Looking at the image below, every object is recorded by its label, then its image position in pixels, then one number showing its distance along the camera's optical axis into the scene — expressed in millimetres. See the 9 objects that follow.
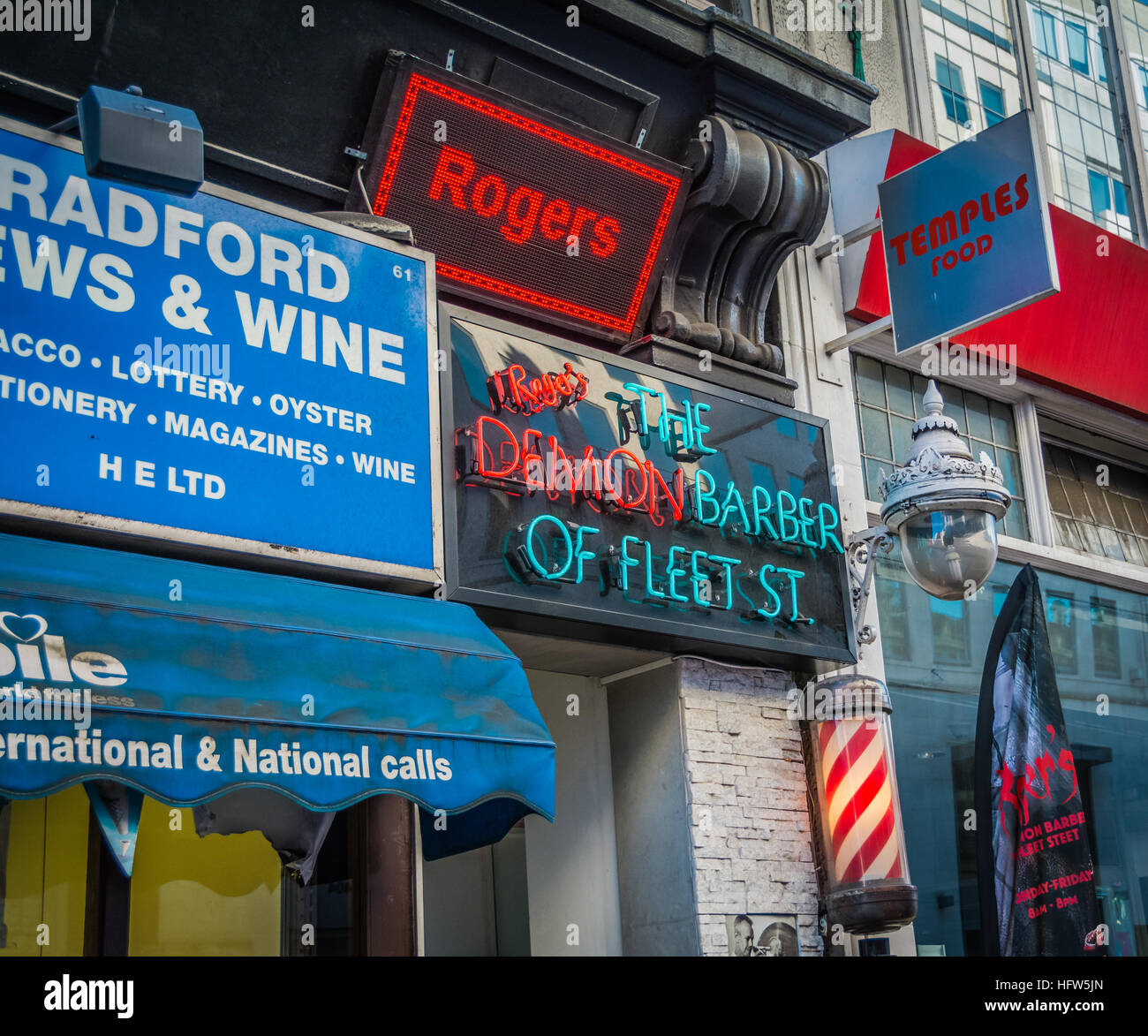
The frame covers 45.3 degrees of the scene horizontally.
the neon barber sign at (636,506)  6594
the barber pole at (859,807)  7113
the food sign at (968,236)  7898
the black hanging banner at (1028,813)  7438
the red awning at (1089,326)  10133
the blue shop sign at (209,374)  5242
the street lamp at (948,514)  7047
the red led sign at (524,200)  6984
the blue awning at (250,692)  4496
